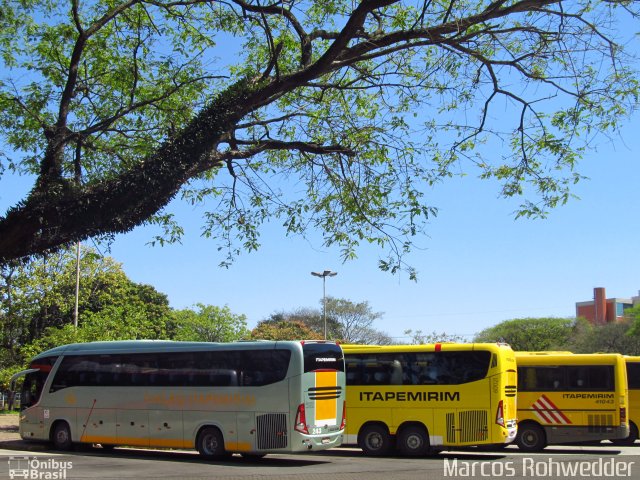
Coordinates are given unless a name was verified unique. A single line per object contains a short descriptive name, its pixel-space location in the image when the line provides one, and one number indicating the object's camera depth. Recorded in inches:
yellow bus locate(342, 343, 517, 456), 673.6
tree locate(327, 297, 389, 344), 2586.1
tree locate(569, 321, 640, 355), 2165.4
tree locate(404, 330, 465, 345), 1918.8
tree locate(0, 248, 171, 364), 1309.1
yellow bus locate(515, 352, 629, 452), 768.3
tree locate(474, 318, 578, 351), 2385.6
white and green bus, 633.0
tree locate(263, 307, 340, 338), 2600.9
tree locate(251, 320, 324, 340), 2233.0
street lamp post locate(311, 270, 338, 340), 1681.8
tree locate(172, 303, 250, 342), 1964.8
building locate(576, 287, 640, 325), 3331.9
